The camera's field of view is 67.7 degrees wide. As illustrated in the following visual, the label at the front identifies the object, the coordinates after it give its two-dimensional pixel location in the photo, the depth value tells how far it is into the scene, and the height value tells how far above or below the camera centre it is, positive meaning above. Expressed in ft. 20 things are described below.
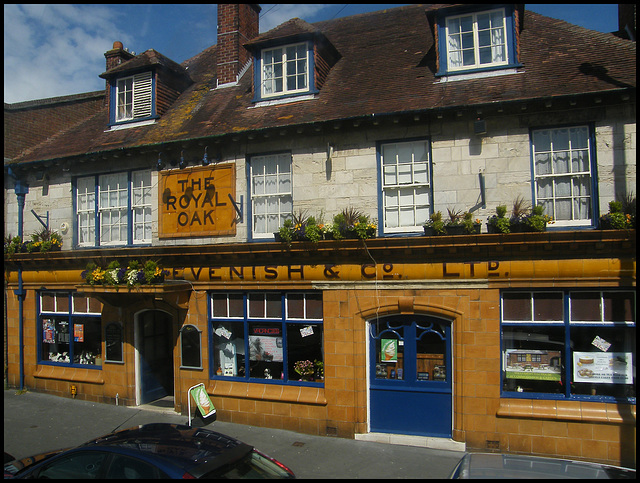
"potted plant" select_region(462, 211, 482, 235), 30.81 +1.72
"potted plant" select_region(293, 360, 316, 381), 35.45 -8.40
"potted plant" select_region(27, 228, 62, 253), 43.91 +2.04
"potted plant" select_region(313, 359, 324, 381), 35.14 -8.36
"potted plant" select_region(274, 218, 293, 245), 34.47 +1.81
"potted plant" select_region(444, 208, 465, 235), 31.01 +1.90
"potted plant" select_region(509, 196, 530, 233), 29.84 +2.43
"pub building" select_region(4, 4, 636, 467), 29.99 +1.13
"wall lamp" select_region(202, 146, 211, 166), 38.60 +8.13
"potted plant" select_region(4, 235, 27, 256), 45.42 +1.65
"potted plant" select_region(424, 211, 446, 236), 31.47 +1.87
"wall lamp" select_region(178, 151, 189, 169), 39.52 +8.10
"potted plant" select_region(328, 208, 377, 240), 32.81 +2.08
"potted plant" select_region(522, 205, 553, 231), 29.32 +1.91
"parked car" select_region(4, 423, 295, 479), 17.43 -7.64
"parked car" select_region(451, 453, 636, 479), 16.12 -7.68
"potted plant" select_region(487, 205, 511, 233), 29.88 +1.89
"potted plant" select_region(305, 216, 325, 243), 33.65 +1.83
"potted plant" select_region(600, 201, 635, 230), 28.04 +1.80
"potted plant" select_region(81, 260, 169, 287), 37.32 -1.00
